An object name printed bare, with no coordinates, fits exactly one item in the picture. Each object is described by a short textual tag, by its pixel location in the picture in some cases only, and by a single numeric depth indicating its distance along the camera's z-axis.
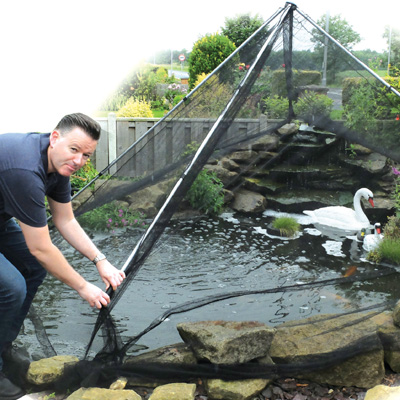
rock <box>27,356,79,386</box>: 2.62
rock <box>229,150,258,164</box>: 5.30
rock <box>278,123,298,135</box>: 5.42
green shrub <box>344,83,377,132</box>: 4.36
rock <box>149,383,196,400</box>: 2.48
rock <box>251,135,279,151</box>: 5.35
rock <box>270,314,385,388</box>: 2.84
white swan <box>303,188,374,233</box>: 5.67
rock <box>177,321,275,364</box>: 2.65
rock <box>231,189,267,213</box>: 6.48
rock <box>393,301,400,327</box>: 3.09
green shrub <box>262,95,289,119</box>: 4.72
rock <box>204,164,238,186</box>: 4.92
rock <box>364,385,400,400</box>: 2.52
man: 2.19
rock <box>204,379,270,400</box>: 2.61
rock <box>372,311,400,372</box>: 3.00
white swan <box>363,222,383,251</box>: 4.99
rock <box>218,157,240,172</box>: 5.04
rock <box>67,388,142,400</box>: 2.44
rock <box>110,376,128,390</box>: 2.62
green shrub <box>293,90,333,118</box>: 4.85
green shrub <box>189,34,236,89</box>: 11.57
